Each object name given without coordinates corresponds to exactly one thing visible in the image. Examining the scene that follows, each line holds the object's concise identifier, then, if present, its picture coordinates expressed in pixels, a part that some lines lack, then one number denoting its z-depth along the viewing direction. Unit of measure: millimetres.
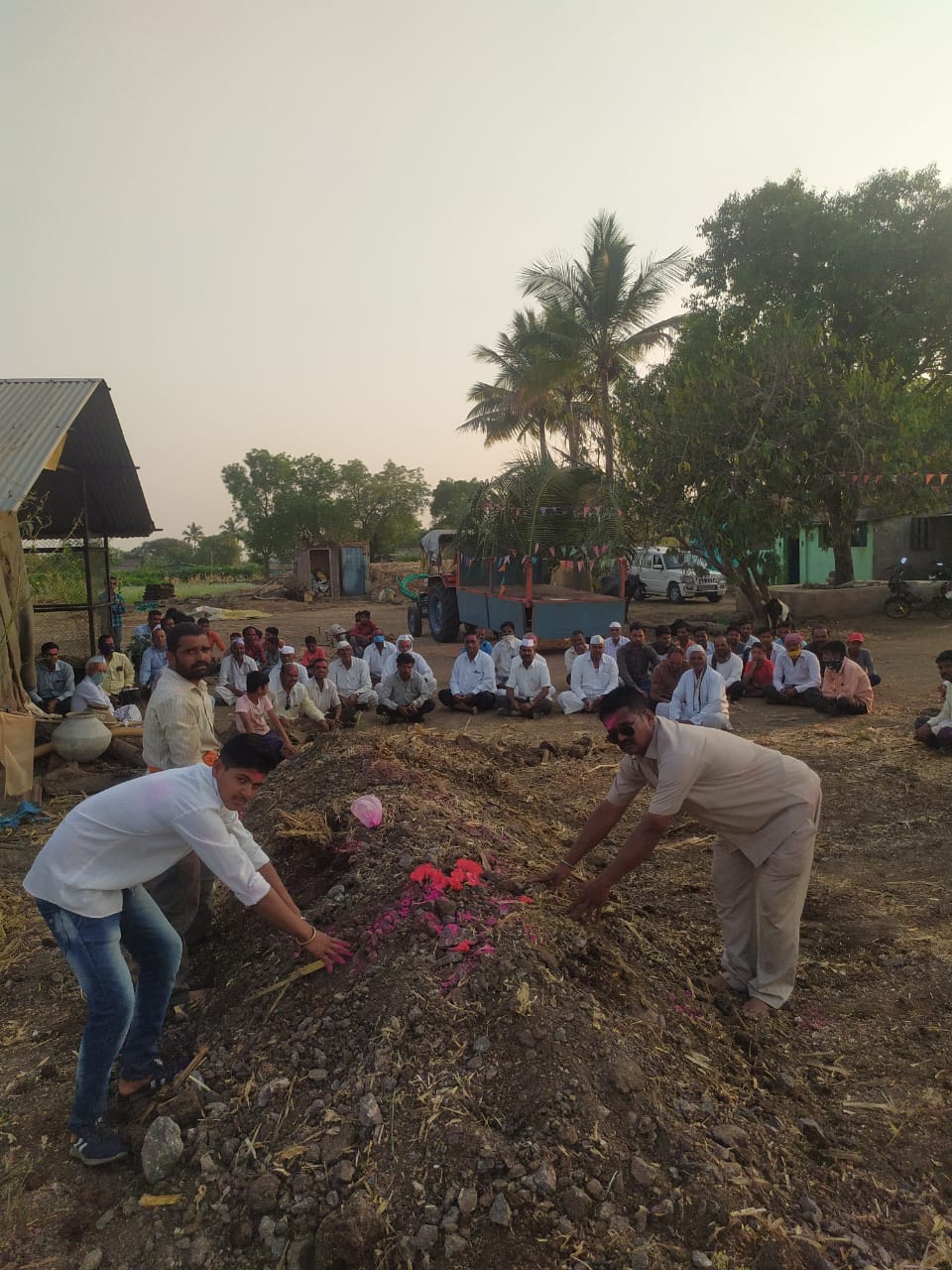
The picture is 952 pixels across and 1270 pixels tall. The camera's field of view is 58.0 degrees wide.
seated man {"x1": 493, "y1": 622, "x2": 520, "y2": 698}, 10914
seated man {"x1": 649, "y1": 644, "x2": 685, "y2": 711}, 9445
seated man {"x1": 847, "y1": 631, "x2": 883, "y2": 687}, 9398
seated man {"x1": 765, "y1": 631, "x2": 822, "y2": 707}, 9609
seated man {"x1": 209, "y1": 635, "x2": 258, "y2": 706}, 10328
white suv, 22625
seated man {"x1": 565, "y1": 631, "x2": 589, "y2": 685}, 10430
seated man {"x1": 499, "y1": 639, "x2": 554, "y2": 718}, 9953
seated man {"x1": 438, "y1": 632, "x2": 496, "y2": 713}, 10219
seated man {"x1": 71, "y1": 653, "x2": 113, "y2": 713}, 9148
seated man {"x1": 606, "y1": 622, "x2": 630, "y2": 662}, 10648
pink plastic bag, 4363
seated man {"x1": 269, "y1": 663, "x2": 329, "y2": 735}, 9016
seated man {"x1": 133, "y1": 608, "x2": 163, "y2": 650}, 11152
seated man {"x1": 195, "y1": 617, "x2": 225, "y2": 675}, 11920
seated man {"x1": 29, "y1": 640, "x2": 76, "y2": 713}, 9500
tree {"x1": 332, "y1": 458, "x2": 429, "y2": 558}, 41250
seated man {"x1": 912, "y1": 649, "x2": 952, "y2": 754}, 6941
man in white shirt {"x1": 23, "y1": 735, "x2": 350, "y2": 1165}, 2613
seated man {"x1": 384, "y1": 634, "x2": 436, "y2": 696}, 9430
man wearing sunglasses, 3107
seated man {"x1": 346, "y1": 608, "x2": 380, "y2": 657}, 12102
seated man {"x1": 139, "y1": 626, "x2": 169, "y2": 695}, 10453
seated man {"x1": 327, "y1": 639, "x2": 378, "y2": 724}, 10094
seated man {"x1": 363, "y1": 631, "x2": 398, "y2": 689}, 10938
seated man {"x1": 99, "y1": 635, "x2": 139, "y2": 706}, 10203
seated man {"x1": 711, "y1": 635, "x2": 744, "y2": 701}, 10023
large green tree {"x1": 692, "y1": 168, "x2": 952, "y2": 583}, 14070
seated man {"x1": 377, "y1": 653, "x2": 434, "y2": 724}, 9656
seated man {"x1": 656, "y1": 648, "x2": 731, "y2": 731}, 8344
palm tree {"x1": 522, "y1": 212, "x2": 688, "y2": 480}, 21609
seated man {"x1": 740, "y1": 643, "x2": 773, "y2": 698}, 10344
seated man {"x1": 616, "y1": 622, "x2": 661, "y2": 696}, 10281
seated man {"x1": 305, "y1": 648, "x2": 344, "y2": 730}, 9469
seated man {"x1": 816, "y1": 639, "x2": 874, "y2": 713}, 9000
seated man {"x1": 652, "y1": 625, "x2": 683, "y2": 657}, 10836
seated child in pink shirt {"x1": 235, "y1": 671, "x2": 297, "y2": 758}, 6988
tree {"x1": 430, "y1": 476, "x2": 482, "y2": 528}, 49228
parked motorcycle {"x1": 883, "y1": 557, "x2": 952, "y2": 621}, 17031
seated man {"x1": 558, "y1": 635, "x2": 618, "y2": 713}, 9984
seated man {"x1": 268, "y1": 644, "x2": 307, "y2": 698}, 9156
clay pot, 7309
